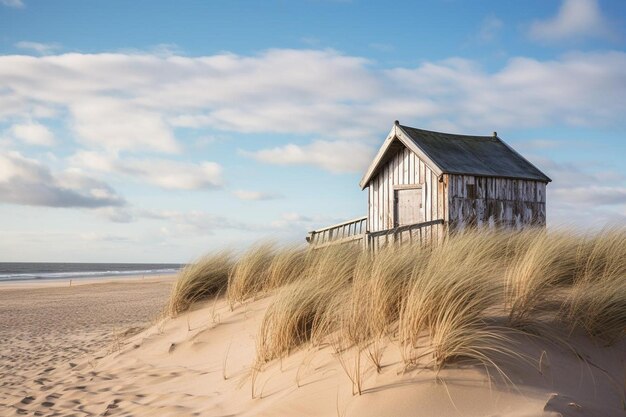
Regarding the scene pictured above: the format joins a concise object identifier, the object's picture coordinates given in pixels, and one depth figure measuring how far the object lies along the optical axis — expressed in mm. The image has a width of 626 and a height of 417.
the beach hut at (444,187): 12992
